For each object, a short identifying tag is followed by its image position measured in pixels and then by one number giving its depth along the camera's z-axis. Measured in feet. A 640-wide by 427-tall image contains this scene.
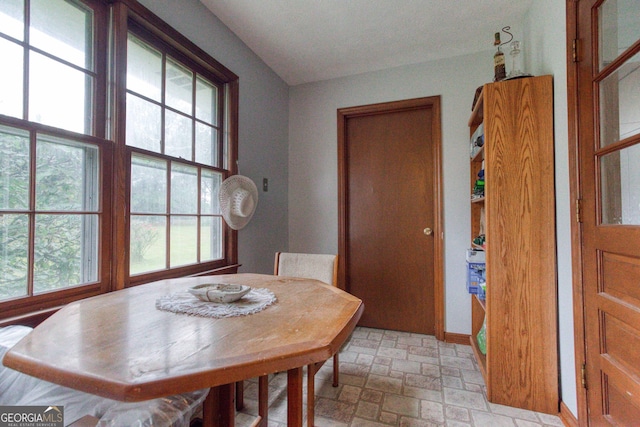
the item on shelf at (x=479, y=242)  6.81
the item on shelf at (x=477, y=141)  6.37
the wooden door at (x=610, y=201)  3.41
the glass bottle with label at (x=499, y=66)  5.96
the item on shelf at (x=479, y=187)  6.65
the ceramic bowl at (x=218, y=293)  3.58
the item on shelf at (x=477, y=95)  6.17
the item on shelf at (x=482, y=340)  6.63
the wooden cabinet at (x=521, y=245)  5.09
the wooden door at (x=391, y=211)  8.64
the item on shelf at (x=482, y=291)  6.34
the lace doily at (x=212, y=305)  3.22
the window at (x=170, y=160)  5.24
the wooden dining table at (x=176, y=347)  1.95
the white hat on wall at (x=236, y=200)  6.26
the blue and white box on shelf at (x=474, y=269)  6.75
